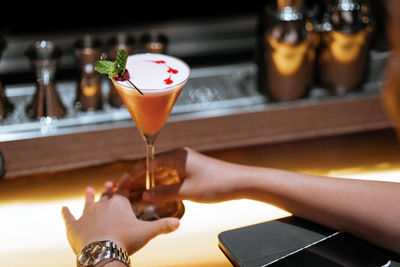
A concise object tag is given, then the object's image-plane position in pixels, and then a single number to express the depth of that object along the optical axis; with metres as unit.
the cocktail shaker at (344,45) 1.98
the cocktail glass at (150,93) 1.24
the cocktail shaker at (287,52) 1.93
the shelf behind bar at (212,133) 1.73
